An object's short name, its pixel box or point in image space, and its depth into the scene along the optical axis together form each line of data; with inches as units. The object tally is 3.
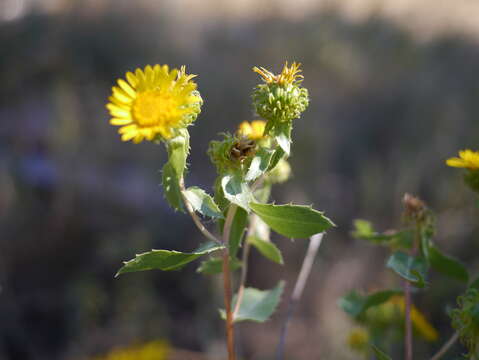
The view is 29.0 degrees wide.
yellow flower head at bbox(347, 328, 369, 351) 17.7
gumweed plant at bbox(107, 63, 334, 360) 11.7
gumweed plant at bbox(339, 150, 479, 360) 11.9
